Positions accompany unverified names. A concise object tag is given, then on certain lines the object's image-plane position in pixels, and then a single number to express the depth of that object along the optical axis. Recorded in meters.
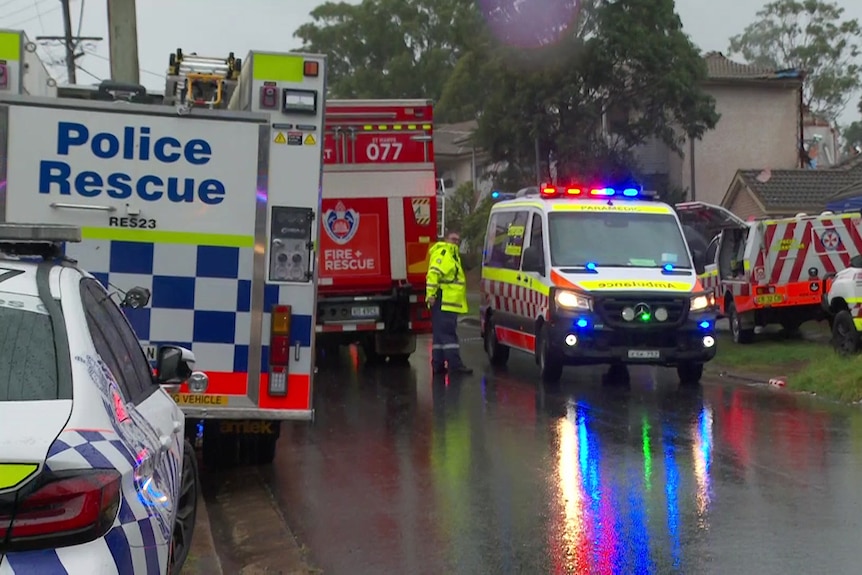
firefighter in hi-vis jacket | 14.26
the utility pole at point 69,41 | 33.06
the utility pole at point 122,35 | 15.02
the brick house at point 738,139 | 38.25
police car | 3.01
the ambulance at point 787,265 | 18.48
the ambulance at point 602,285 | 12.84
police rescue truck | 7.34
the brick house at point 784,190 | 31.56
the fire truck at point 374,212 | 14.90
